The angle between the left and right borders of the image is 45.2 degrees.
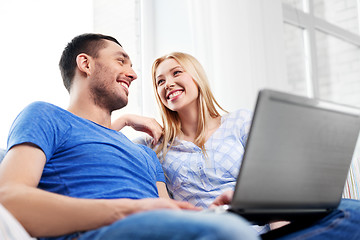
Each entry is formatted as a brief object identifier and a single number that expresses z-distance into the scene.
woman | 1.63
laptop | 0.85
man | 0.71
